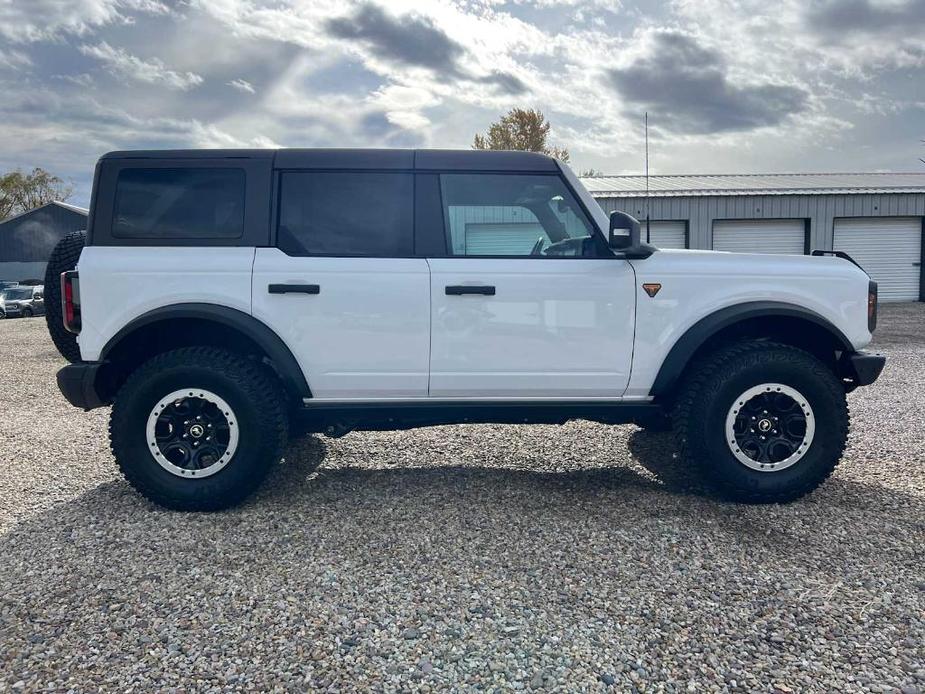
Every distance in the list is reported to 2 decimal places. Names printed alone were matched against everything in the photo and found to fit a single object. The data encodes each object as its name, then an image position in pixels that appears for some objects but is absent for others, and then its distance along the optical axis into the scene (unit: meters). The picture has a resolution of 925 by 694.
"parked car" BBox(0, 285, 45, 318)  22.80
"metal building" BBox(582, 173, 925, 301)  18.23
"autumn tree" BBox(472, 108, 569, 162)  37.03
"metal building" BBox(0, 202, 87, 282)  34.94
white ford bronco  3.49
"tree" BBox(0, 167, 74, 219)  48.22
